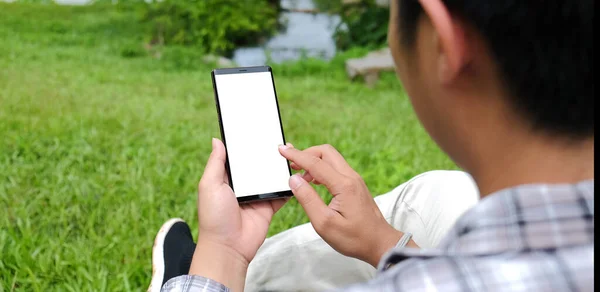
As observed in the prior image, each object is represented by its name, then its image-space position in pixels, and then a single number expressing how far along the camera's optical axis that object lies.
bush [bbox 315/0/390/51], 6.44
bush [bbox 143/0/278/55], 5.95
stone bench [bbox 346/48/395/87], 4.86
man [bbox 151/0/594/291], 0.49
